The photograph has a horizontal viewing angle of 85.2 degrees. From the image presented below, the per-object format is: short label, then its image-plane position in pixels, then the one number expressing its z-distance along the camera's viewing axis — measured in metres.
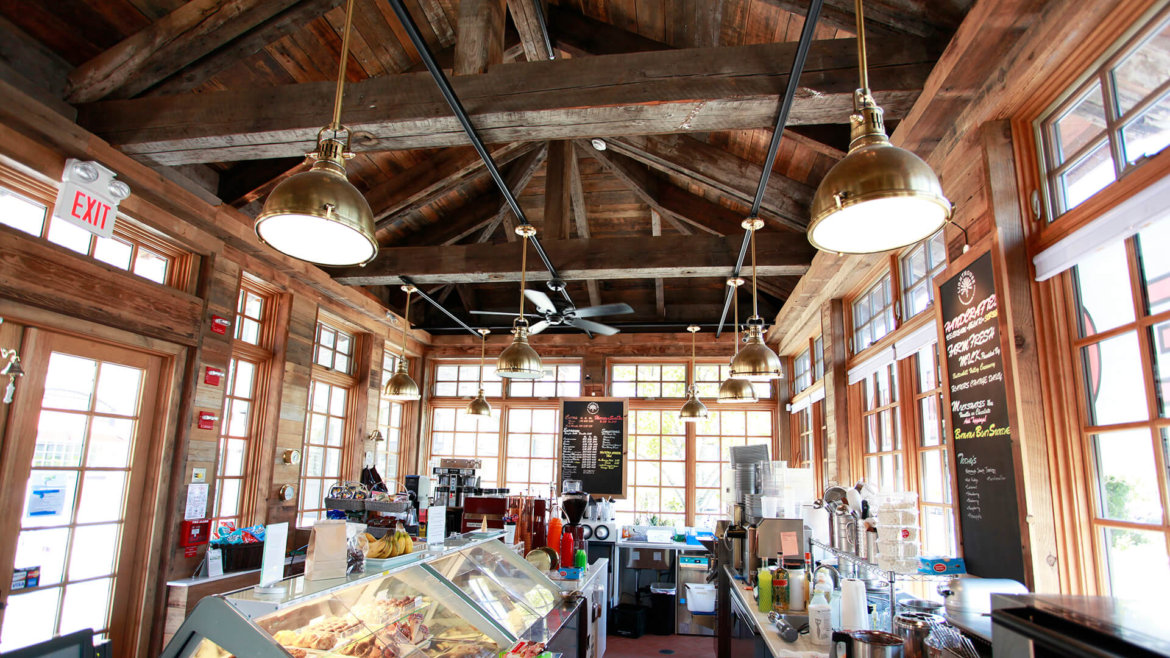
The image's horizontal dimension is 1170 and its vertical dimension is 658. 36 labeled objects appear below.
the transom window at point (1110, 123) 2.09
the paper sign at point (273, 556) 2.10
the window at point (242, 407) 5.79
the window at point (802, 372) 7.82
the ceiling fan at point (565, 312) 6.25
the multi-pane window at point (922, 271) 3.95
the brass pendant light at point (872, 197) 1.74
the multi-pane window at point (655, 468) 9.12
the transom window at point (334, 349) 7.54
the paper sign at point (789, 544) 3.98
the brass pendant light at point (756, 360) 4.56
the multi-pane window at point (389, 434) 8.91
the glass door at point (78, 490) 3.77
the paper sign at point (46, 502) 3.85
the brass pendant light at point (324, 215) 2.06
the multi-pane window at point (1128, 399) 2.11
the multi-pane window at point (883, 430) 4.66
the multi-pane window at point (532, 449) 9.48
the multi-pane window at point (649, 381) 9.42
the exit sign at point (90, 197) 3.78
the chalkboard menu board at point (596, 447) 9.18
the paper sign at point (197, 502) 4.99
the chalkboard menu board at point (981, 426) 2.73
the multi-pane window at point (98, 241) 3.76
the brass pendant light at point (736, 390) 6.05
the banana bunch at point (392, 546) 2.79
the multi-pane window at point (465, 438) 9.59
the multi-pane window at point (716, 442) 8.98
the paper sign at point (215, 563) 4.97
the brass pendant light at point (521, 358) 5.00
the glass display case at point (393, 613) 1.81
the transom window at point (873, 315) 4.95
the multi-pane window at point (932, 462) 3.76
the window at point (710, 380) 9.27
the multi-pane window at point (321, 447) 7.16
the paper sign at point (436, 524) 3.29
